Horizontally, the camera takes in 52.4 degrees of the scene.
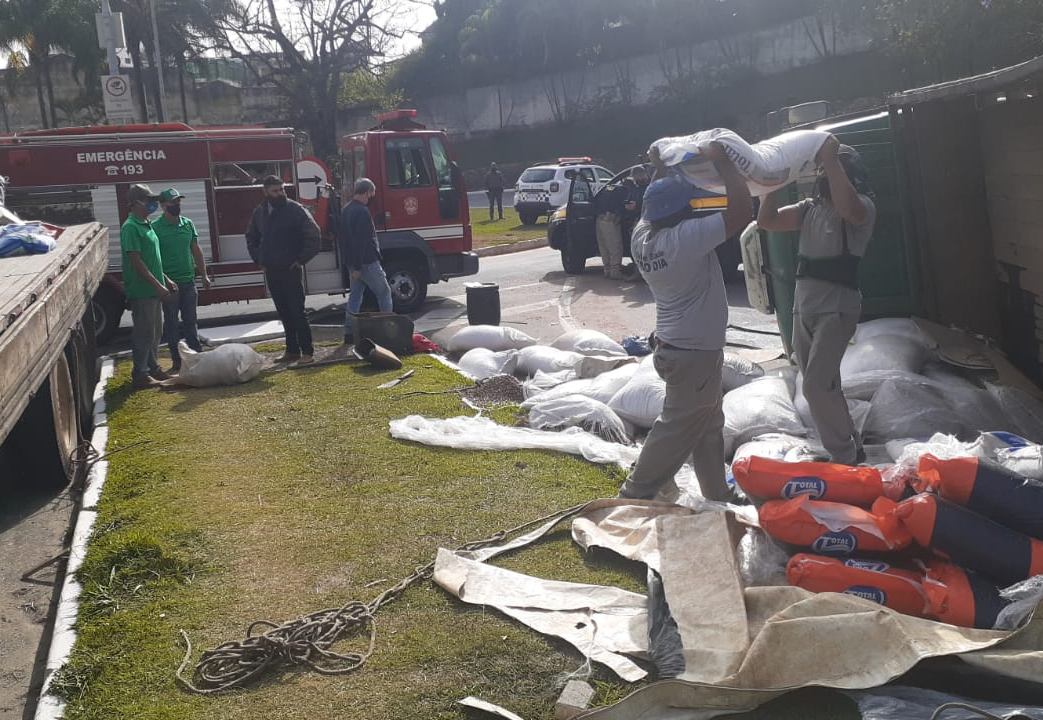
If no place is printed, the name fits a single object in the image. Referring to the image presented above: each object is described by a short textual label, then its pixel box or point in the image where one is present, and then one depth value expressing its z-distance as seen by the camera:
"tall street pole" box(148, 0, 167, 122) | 26.19
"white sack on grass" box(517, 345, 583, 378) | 9.09
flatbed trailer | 5.51
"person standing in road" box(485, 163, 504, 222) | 29.58
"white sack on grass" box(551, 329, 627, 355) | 9.57
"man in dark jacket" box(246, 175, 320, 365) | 10.22
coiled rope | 4.03
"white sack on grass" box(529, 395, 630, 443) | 7.11
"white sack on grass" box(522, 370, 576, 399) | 8.52
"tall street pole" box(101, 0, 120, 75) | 18.80
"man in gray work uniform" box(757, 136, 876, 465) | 5.66
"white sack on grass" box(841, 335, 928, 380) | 6.72
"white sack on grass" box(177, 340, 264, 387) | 9.48
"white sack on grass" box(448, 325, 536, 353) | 10.49
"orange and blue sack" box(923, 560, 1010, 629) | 3.73
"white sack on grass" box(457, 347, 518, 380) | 9.49
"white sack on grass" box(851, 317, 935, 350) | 7.00
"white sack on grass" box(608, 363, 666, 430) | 7.21
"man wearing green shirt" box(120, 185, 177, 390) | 9.12
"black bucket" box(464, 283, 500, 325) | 11.77
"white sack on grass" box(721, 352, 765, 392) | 7.66
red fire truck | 12.50
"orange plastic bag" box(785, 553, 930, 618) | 3.91
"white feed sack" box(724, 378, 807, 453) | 6.47
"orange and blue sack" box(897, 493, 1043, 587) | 3.84
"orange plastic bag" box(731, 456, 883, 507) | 4.39
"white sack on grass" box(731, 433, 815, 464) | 5.91
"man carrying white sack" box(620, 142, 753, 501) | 4.89
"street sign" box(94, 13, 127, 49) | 19.02
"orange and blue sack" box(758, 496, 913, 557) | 4.08
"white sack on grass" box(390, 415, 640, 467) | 6.61
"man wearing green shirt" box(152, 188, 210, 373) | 10.14
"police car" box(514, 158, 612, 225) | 27.17
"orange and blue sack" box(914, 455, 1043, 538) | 3.99
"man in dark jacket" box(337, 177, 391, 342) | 11.11
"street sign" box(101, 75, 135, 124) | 16.78
